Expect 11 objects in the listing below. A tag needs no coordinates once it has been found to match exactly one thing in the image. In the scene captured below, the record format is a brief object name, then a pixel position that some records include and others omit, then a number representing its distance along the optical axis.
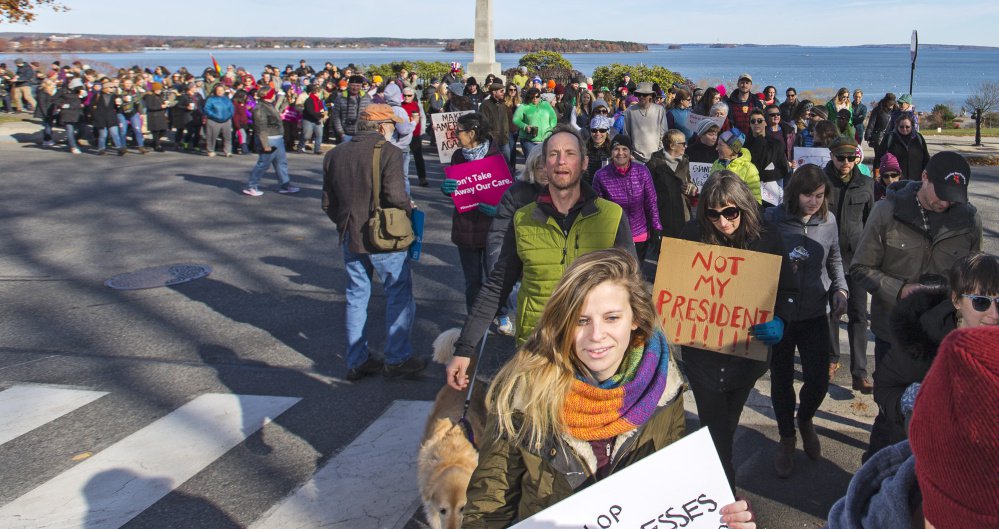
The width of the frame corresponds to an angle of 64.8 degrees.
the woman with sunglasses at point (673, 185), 7.50
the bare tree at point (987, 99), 24.82
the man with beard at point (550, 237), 3.75
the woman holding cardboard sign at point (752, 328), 3.98
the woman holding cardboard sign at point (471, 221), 6.68
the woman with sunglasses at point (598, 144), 8.91
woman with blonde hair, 2.28
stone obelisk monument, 25.79
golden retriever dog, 3.45
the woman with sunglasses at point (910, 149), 8.85
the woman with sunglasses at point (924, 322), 3.13
